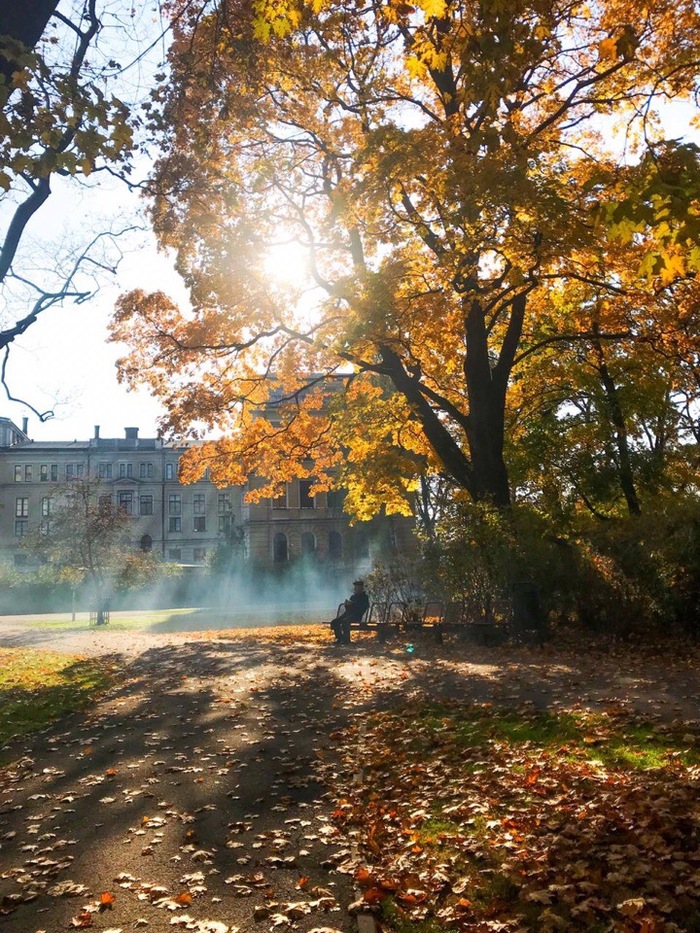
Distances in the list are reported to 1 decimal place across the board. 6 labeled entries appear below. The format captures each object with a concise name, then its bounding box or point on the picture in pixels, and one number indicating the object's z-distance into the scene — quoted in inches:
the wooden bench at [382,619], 699.4
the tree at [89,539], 1412.4
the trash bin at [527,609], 594.5
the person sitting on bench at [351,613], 714.2
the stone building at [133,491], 3575.3
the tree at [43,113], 254.2
